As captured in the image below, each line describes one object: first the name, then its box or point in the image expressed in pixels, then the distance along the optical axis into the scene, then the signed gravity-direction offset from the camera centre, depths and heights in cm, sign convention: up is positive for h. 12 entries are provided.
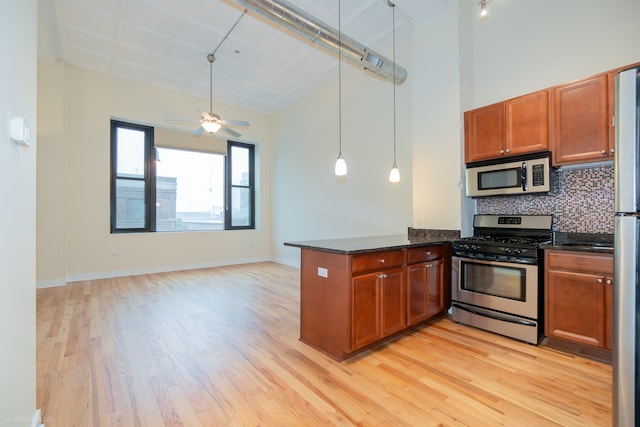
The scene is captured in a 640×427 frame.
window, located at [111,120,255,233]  582 +69
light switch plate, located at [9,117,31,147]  123 +36
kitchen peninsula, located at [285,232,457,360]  244 -70
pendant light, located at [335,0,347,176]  376 +214
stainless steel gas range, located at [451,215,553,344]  274 -65
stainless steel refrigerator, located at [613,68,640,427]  118 -17
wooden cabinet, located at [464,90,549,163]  300 +93
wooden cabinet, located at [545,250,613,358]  239 -73
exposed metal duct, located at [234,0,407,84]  314 +214
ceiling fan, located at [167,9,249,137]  432 +139
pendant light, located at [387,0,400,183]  343 +174
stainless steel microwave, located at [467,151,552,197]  296 +40
